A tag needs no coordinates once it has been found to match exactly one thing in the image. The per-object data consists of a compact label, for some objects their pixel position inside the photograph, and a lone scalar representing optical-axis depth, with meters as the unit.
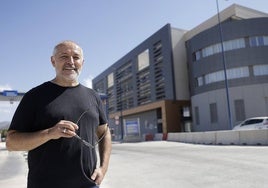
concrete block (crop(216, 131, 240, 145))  16.38
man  1.47
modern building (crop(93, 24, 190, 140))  36.02
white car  17.68
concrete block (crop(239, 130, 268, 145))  14.53
